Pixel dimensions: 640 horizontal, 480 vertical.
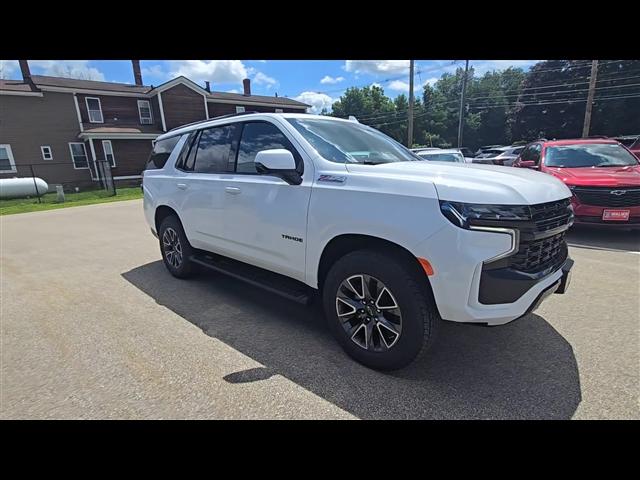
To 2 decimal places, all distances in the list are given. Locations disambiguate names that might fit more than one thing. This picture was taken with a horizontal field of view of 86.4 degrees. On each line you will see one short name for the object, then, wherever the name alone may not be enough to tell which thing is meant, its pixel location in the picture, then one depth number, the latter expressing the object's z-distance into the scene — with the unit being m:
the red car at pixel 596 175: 5.58
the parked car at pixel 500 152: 17.22
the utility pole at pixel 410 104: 19.17
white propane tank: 17.58
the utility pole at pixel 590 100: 17.94
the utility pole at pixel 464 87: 30.05
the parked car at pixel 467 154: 31.87
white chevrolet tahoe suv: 2.04
